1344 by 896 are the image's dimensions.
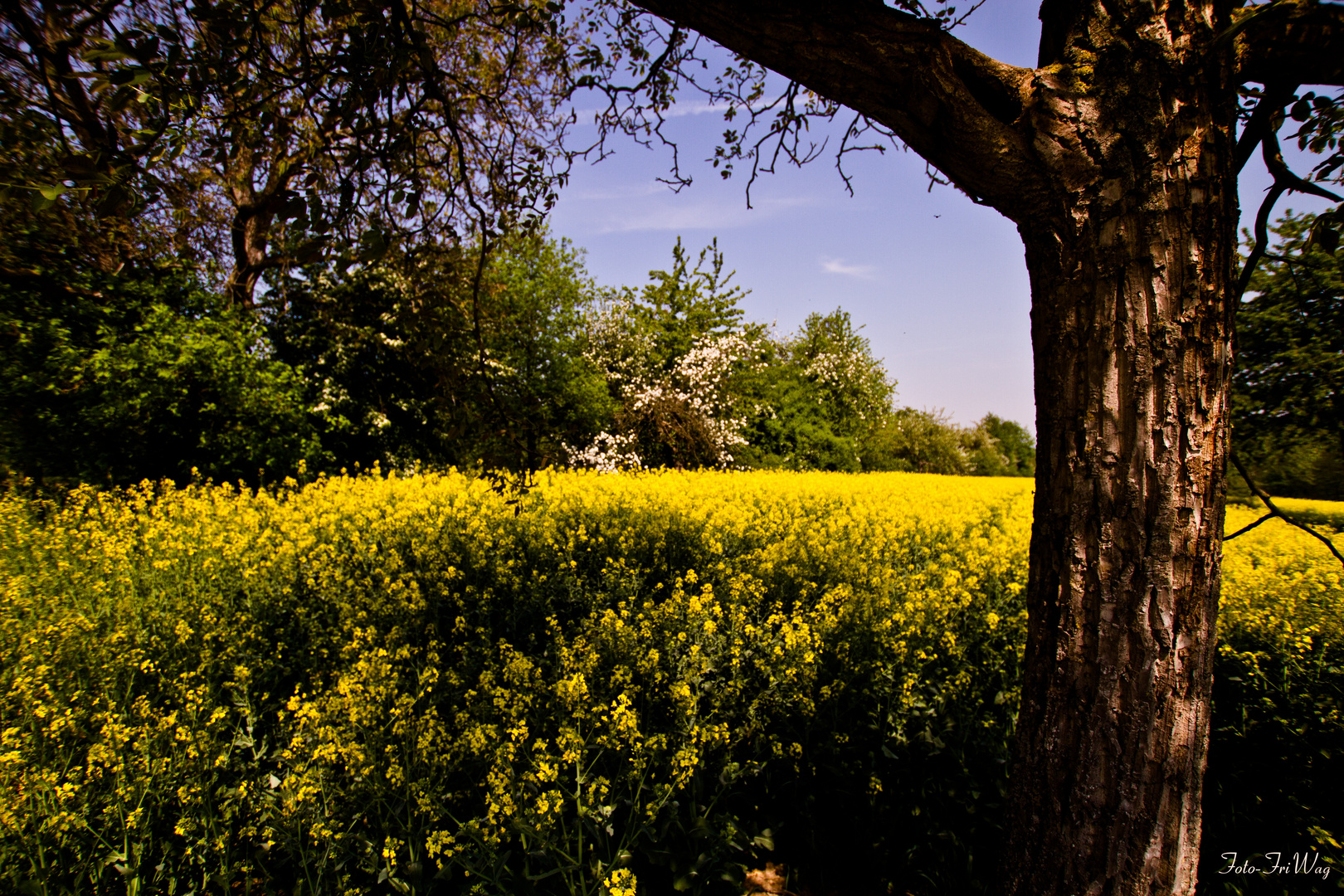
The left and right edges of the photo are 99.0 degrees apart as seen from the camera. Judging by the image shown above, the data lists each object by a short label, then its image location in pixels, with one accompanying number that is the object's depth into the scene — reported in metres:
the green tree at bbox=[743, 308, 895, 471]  19.12
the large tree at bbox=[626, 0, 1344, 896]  1.40
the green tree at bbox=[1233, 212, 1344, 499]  10.48
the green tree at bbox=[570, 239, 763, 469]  14.88
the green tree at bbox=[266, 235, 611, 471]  12.06
